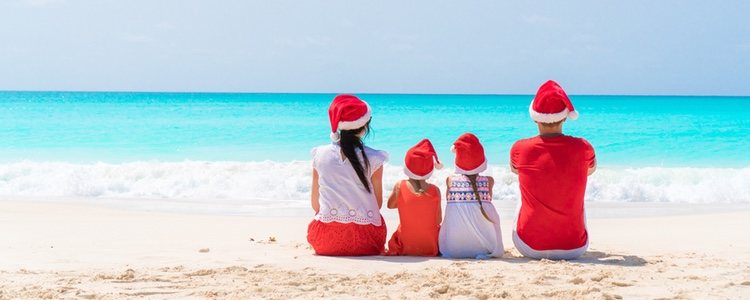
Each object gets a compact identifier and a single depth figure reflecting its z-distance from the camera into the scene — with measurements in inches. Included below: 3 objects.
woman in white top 215.6
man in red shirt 206.2
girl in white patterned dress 216.1
